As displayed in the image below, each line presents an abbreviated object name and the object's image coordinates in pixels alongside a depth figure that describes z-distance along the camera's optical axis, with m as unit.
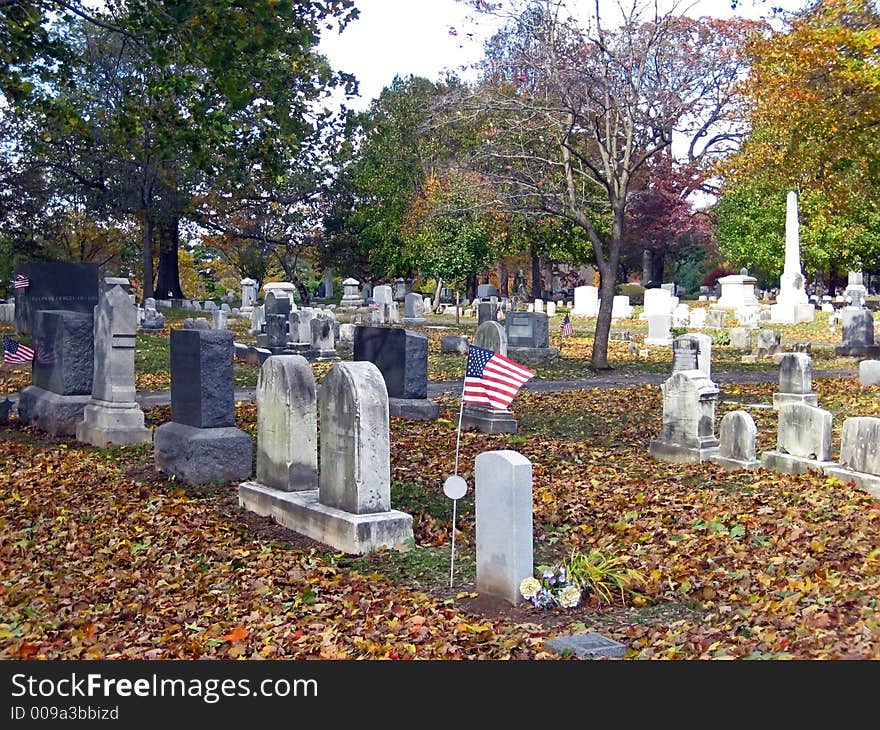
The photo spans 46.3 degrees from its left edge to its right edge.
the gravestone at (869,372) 18.86
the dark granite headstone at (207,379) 11.02
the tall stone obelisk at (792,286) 39.12
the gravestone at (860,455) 10.36
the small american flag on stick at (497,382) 9.90
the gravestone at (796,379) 15.26
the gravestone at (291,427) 9.69
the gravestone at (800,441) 11.16
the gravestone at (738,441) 11.76
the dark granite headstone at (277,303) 27.11
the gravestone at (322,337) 25.48
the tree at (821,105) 19.20
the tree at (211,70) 14.14
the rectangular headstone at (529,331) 25.09
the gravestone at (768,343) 25.72
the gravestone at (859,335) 25.14
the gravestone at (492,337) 15.40
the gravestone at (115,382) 13.41
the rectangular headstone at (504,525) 7.23
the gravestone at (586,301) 47.25
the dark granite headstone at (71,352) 14.30
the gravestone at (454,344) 26.34
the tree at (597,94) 21.36
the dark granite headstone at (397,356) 15.05
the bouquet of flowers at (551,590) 7.04
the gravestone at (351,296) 46.59
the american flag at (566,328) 33.31
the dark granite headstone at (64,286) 23.64
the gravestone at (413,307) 44.03
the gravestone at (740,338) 29.09
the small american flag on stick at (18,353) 15.65
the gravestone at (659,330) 31.14
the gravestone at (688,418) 12.38
